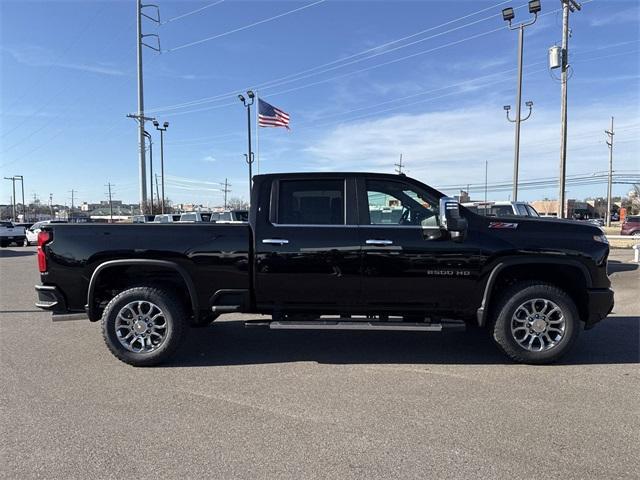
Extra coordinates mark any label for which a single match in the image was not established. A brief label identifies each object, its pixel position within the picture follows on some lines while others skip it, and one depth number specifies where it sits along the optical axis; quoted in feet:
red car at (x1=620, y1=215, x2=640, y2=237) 122.91
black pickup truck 17.01
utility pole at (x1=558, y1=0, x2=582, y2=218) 59.21
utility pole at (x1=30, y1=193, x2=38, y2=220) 444.14
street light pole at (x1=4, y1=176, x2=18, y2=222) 329.52
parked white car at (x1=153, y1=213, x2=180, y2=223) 89.30
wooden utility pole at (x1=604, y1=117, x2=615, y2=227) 185.59
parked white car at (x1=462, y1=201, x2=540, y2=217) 54.65
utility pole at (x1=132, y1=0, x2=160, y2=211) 111.45
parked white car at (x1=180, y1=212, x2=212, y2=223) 92.57
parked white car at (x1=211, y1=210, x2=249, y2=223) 85.66
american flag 96.84
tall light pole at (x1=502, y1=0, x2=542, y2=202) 67.41
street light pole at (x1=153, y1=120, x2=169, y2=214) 159.72
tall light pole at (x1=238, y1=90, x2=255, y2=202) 113.42
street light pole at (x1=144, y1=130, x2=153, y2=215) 166.03
